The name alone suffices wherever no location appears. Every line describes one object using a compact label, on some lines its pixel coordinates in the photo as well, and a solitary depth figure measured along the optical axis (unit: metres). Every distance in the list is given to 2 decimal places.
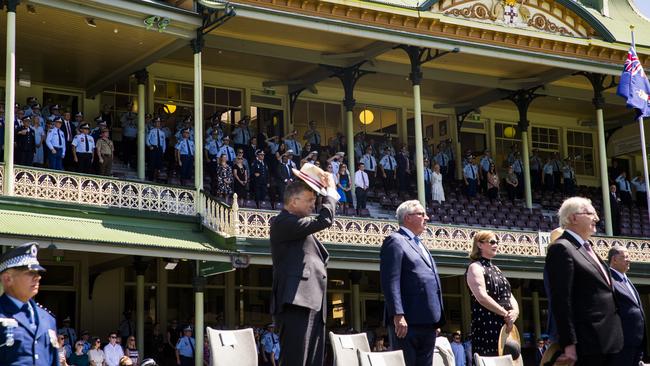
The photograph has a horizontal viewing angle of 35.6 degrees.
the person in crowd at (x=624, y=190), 33.97
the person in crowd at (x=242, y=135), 26.39
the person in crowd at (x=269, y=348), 22.42
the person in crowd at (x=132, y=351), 20.31
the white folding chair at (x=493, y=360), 9.07
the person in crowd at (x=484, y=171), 30.83
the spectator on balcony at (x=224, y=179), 23.05
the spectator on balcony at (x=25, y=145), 20.92
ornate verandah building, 20.70
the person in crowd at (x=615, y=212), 30.89
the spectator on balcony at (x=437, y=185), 28.16
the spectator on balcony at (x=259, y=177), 24.23
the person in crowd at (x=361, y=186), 26.17
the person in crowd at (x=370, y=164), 27.92
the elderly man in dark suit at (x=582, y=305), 7.34
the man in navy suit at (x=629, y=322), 7.65
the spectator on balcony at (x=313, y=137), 28.39
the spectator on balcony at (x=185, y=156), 23.97
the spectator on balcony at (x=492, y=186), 30.33
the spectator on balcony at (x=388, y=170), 28.55
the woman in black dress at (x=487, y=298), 9.53
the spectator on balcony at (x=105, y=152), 22.75
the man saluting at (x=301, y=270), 7.95
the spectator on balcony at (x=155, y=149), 24.14
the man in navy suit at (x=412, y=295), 8.96
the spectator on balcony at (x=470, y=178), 30.14
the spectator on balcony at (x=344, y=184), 25.56
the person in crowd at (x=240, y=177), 23.77
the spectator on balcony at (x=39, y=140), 21.28
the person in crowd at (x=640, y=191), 34.44
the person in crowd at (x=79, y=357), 19.30
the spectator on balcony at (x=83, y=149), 22.00
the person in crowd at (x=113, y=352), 19.78
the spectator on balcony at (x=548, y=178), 32.62
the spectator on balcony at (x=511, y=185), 31.14
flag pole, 25.41
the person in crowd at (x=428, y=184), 28.00
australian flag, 26.02
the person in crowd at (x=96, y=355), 19.44
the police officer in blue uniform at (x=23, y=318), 6.22
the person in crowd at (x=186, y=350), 21.34
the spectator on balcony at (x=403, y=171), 28.81
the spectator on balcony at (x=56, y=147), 21.41
